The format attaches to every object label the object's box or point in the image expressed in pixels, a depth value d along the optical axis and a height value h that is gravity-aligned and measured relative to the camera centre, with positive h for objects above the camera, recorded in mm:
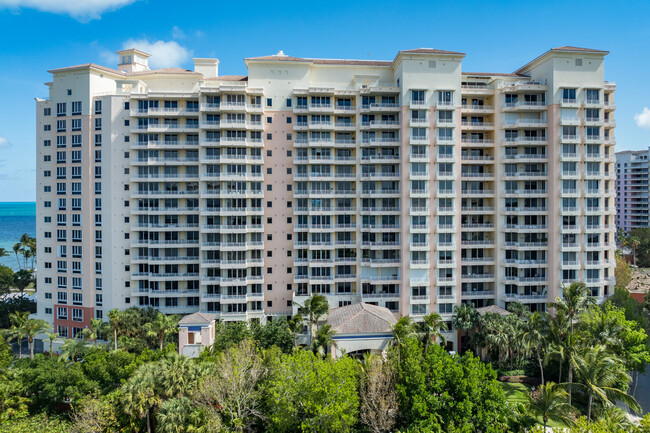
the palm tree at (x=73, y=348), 45072 -14942
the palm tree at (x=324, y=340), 42781 -13172
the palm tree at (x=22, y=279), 77875 -12099
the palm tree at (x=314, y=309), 48625 -11279
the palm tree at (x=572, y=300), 43281 -9110
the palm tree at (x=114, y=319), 48934 -12659
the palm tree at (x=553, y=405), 30156 -14279
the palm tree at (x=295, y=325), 47500 -12943
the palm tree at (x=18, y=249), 86538 -7070
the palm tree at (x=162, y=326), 46469 -13002
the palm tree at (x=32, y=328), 49812 -13915
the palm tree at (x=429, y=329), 43919 -12400
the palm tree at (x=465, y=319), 52062 -13443
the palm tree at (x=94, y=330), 48188 -13906
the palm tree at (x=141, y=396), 31656 -14285
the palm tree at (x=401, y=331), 41381 -11976
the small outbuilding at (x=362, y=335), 46625 -13762
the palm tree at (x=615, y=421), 25109 -13742
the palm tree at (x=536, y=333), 42156 -12313
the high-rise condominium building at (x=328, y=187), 55719 +4270
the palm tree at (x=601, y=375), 32562 -13065
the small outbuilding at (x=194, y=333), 47656 -14387
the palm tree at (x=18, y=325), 49375 -13638
